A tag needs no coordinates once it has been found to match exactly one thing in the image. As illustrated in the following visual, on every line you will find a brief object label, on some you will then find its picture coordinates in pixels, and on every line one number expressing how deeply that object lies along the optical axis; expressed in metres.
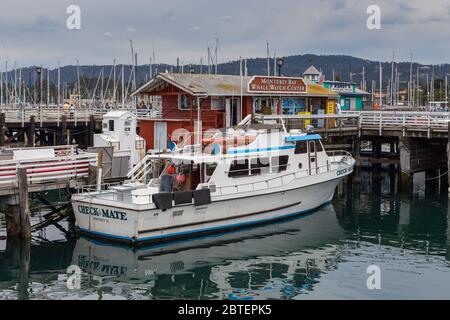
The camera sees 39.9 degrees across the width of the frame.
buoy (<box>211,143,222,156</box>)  24.95
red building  34.00
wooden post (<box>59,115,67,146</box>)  41.97
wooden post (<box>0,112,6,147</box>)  38.16
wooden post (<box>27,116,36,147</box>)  40.50
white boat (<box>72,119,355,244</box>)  22.44
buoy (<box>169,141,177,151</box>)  26.29
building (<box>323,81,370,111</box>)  52.64
